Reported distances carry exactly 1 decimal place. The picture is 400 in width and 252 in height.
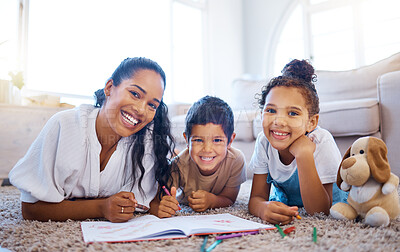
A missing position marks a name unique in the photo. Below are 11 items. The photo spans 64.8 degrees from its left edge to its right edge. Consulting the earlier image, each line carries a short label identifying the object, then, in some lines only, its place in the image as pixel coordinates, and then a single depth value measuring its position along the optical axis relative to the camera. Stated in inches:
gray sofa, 61.1
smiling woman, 35.9
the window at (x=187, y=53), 156.6
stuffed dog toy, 29.7
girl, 35.6
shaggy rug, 24.4
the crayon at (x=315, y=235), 25.7
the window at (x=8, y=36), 92.5
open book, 27.3
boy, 42.6
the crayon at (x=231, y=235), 26.8
